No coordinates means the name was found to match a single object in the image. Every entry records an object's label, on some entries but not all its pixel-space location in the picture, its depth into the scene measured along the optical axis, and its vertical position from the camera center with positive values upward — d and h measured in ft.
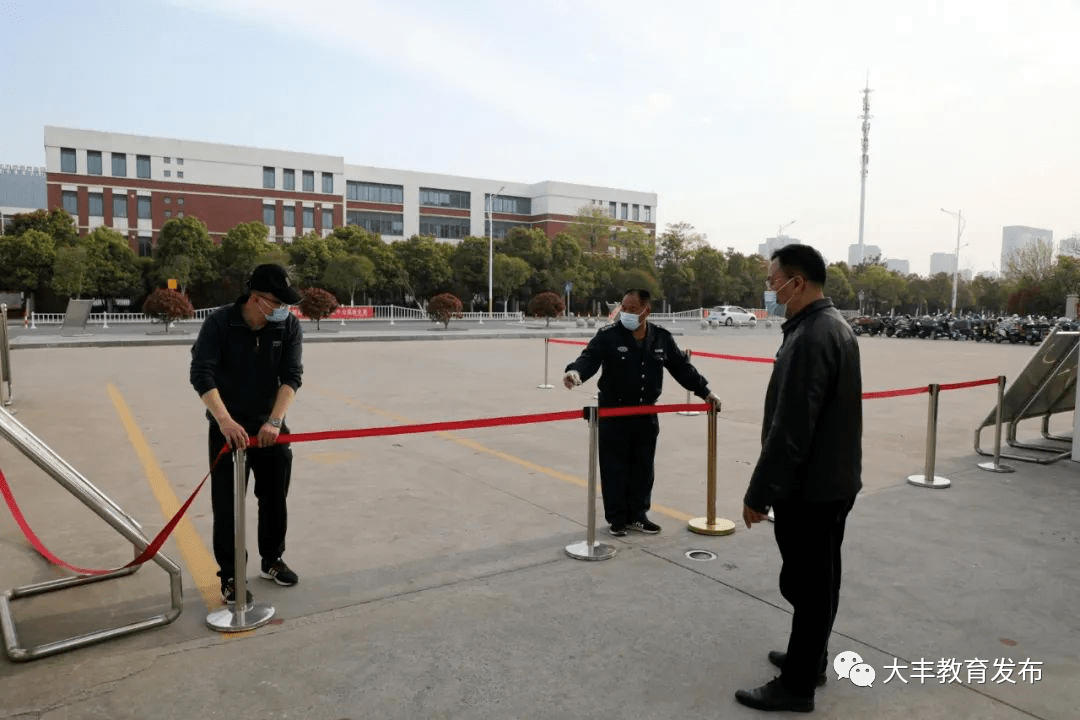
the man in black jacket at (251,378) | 12.85 -1.33
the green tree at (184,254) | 159.94 +10.60
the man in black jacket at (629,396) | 17.26 -2.01
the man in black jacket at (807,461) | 9.53 -1.92
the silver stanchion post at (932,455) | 22.00 -4.15
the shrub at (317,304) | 107.34 +0.03
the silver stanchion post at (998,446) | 24.22 -4.20
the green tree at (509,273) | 190.39 +9.02
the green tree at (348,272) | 164.96 +7.32
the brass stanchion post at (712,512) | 17.11 -4.75
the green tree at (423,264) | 188.44 +10.92
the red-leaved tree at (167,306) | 92.84 -0.55
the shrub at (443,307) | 118.93 -0.01
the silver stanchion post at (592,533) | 15.74 -4.80
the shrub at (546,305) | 127.24 +0.61
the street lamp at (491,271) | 175.83 +8.99
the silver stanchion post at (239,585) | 12.31 -4.74
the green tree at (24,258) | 146.51 +8.00
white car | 167.22 -0.79
